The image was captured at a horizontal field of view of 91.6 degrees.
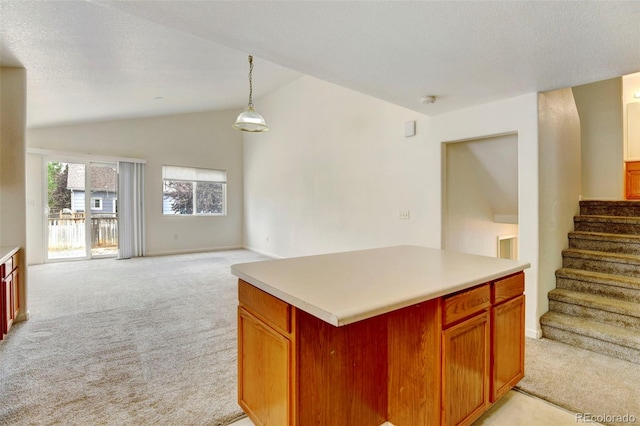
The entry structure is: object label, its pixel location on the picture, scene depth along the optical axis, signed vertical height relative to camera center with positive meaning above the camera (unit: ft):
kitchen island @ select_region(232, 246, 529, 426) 4.44 -2.21
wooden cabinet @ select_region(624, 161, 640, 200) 16.12 +1.46
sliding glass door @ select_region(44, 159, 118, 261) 19.86 +0.14
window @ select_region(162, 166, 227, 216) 24.00 +1.64
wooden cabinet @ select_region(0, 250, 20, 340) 8.46 -2.32
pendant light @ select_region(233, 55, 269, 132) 12.80 +3.71
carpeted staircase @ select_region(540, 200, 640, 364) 8.46 -2.50
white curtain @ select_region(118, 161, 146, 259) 21.79 +0.13
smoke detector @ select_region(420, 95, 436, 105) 9.56 +3.44
